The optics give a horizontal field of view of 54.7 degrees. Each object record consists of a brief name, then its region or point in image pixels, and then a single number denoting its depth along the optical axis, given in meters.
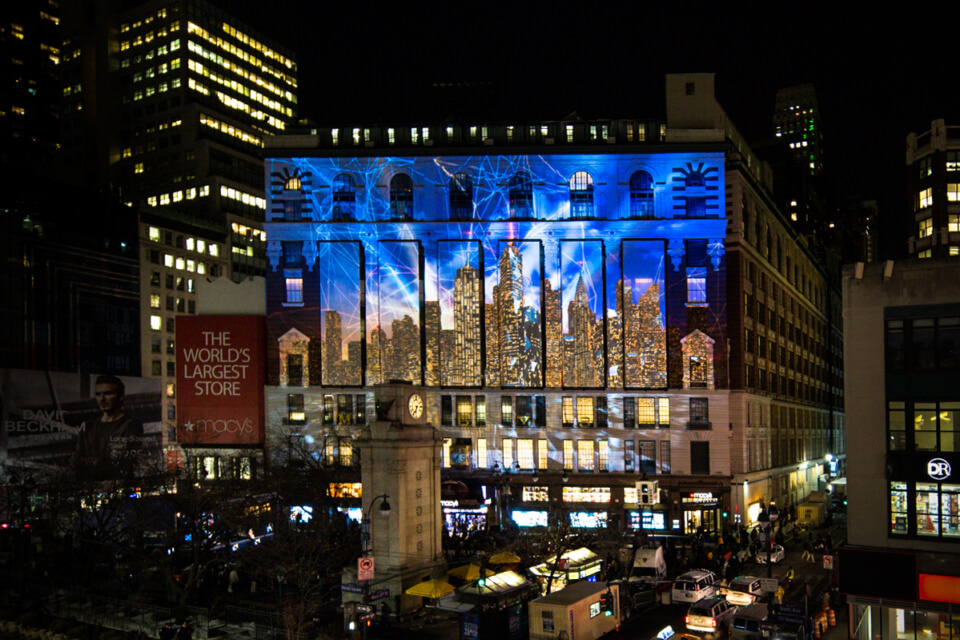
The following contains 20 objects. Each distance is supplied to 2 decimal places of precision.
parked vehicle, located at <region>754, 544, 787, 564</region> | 59.03
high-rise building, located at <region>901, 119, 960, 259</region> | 121.06
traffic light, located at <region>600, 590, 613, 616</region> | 39.56
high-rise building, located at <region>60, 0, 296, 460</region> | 153.38
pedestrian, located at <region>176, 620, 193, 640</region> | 36.94
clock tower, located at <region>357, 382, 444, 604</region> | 44.53
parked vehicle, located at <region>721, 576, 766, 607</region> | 43.97
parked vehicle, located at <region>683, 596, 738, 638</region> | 38.94
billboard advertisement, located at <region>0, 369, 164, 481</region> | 93.94
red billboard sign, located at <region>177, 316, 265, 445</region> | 83.88
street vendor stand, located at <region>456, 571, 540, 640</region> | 37.16
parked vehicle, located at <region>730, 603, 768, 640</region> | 37.06
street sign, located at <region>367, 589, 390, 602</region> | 39.20
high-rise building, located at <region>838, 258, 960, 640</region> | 35.94
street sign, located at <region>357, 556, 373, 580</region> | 38.97
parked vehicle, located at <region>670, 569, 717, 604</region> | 45.00
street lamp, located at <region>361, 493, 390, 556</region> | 44.84
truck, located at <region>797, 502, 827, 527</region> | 74.94
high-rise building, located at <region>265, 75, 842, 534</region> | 75.25
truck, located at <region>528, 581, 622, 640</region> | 36.88
